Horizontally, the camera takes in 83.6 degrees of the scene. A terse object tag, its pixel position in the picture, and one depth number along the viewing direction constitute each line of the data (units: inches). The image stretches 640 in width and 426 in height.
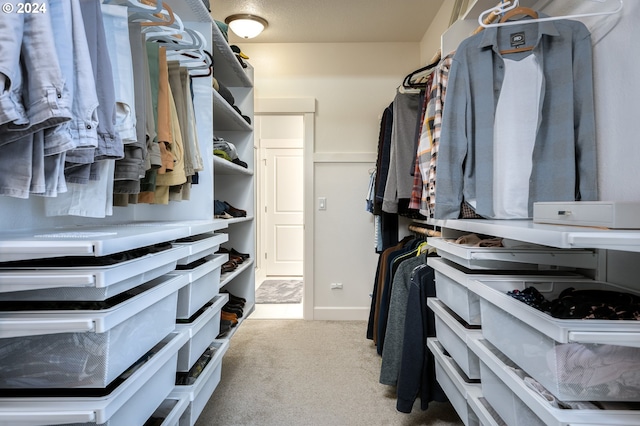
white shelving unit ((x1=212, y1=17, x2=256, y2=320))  100.0
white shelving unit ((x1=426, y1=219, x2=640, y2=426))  24.2
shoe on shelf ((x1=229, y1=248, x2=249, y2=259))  98.7
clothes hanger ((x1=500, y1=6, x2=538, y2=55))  49.2
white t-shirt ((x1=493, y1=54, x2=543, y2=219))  49.6
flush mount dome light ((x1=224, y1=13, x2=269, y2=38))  105.9
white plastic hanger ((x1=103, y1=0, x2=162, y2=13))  44.3
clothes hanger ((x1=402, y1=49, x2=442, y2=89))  76.5
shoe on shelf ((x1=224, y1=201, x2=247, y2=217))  91.4
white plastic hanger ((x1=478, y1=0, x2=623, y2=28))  40.2
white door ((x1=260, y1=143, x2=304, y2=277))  199.2
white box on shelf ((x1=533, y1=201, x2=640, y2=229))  24.9
